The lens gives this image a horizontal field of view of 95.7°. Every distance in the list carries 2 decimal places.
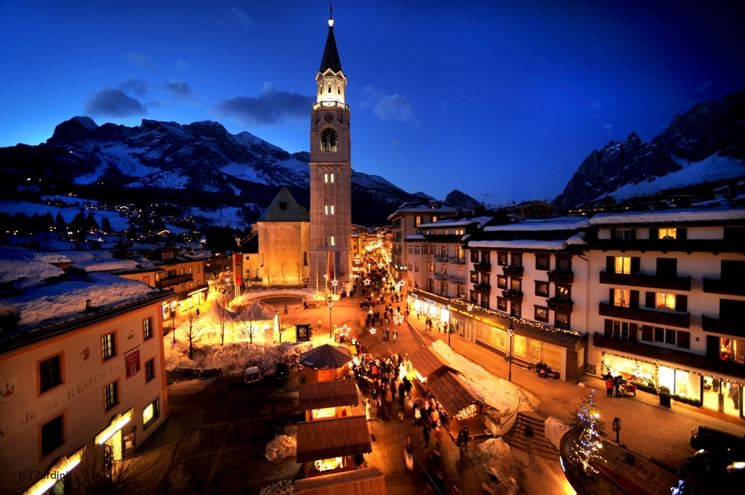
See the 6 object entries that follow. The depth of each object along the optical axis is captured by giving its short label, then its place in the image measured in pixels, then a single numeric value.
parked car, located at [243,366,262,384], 23.73
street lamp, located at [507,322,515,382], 23.80
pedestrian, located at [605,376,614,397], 20.96
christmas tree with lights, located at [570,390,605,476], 13.60
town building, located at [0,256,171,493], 10.75
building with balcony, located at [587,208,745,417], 17.91
